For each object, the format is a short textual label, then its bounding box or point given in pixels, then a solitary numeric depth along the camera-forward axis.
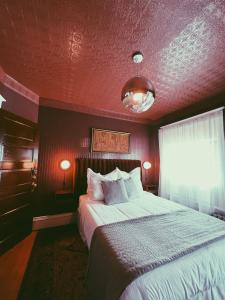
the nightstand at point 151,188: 3.59
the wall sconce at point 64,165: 2.87
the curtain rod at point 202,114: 2.44
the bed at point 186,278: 0.84
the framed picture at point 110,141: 3.29
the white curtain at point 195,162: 2.49
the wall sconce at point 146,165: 3.75
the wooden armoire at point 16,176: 2.01
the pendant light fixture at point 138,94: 1.25
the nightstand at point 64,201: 2.70
